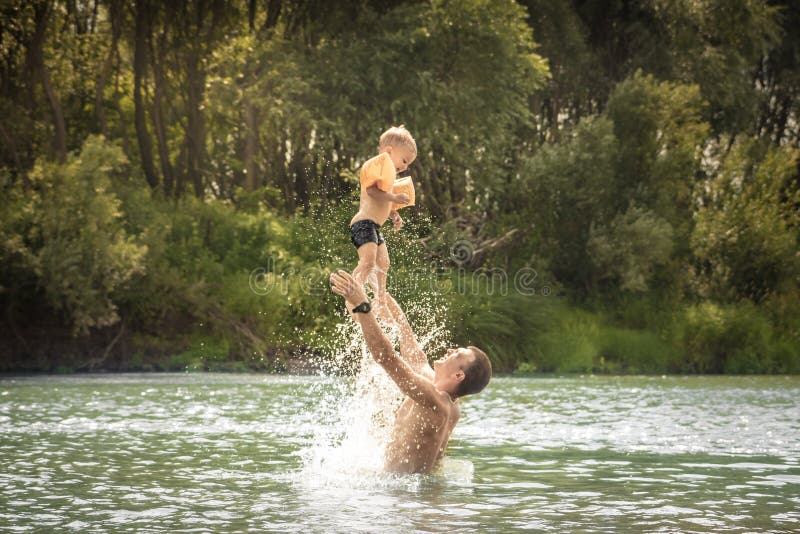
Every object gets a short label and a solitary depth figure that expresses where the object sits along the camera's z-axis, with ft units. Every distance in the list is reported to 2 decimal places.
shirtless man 33.16
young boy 38.86
